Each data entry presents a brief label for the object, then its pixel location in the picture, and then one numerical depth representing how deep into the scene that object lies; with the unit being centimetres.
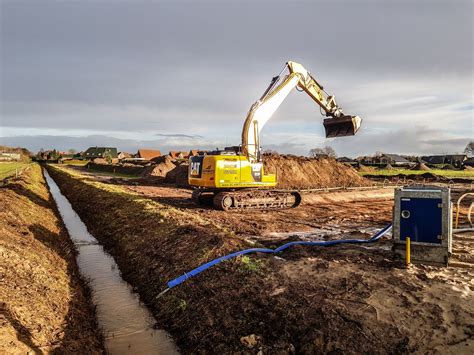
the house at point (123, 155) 11089
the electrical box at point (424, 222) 791
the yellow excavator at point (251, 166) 1638
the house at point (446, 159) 9000
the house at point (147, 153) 10269
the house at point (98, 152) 10425
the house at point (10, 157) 9225
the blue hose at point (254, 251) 828
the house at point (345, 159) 9889
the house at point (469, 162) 8475
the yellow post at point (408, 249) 798
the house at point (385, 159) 8702
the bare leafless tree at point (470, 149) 12830
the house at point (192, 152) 9249
